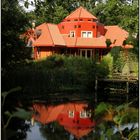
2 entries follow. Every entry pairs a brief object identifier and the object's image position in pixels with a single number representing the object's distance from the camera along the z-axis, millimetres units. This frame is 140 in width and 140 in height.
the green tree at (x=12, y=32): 19697
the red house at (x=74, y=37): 41344
